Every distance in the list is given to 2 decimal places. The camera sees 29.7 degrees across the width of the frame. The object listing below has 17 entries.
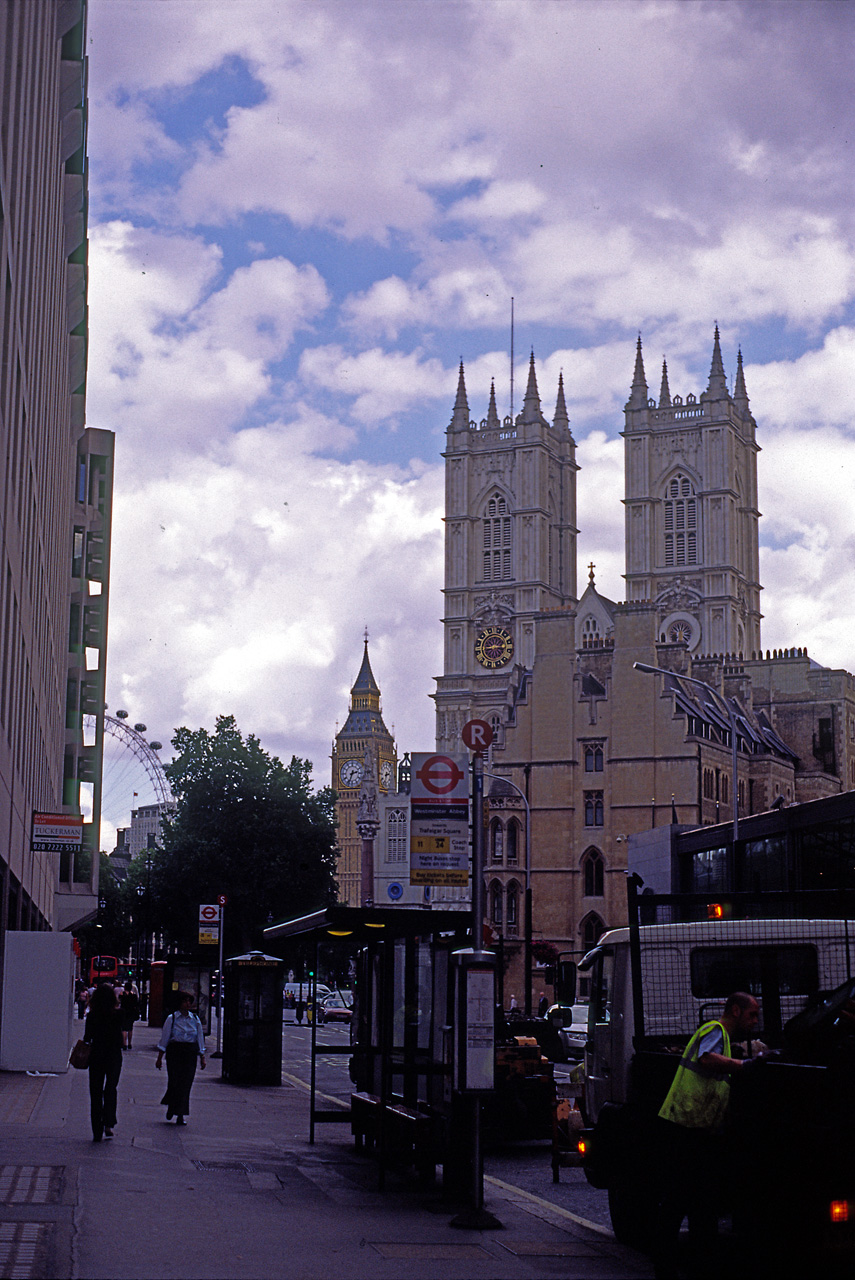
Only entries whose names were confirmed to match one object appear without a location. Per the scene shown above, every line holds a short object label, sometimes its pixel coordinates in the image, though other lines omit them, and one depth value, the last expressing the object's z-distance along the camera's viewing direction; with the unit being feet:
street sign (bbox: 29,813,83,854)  102.94
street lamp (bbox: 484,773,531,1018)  164.43
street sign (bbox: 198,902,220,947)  128.32
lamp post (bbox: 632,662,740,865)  147.74
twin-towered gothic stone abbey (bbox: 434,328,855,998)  280.51
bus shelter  50.19
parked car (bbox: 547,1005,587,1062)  123.75
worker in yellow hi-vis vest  31.78
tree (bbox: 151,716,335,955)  247.29
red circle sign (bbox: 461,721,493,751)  48.43
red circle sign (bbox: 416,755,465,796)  49.62
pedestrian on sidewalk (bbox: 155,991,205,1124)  65.57
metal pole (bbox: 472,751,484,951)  44.06
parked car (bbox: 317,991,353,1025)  230.48
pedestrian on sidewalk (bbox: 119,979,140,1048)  123.01
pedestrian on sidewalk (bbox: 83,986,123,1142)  58.13
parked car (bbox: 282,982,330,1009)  265.54
